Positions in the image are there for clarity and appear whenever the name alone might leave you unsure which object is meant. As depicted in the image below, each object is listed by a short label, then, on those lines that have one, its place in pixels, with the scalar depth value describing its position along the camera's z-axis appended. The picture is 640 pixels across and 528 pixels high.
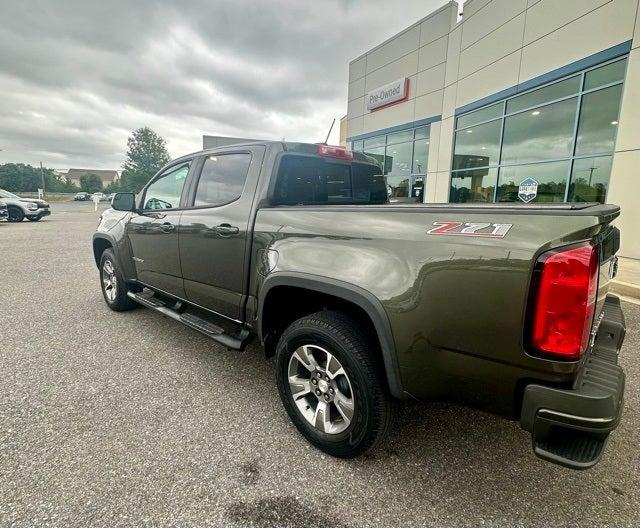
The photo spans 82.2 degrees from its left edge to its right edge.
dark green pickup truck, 1.43
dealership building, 8.33
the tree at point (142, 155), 82.00
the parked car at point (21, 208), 16.91
